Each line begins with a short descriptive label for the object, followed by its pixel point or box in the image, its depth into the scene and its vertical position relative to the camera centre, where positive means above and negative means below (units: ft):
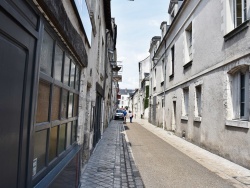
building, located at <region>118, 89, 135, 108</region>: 250.83 +14.51
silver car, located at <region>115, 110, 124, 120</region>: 86.51 -3.44
